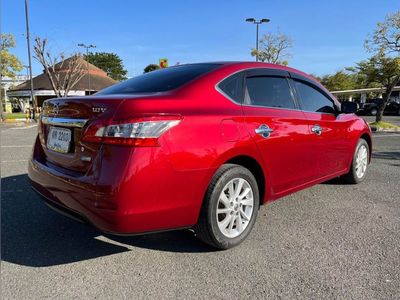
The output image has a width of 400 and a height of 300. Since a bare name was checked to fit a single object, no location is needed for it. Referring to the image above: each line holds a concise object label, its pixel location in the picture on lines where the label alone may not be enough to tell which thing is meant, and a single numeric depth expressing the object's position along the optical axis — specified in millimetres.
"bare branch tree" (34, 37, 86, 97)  37031
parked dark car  31411
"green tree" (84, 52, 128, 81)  90750
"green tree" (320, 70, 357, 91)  71938
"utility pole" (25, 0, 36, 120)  26781
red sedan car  2676
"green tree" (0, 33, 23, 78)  38500
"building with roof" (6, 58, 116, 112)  53125
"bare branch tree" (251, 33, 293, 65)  38988
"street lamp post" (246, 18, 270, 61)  31344
